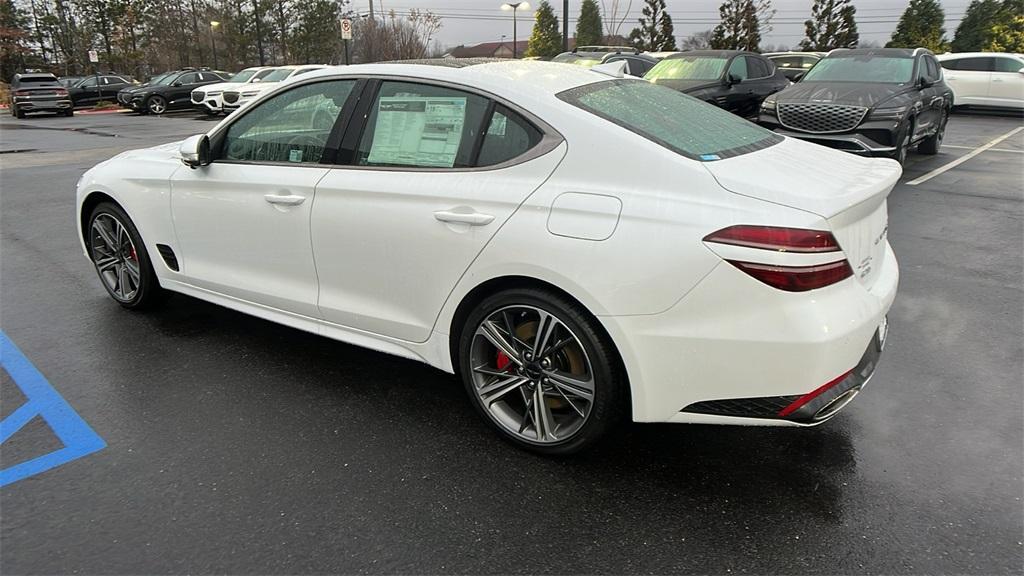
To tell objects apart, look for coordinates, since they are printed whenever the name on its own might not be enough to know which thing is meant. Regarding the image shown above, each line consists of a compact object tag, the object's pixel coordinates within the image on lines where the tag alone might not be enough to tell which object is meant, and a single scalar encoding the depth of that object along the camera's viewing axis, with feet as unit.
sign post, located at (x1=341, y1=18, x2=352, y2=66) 69.77
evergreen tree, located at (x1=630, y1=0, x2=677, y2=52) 153.89
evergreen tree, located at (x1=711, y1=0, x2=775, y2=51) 138.31
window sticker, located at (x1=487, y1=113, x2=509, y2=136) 9.61
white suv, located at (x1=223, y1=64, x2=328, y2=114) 70.95
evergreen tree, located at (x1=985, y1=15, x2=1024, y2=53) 100.89
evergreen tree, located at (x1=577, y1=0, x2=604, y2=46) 230.46
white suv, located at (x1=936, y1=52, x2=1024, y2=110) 60.34
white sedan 7.82
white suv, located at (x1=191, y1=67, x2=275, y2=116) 75.82
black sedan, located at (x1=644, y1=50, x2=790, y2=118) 41.09
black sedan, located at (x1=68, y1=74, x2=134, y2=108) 108.99
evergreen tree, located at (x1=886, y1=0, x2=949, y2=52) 118.01
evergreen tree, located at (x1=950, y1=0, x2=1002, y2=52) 116.06
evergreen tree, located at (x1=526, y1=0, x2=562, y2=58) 214.90
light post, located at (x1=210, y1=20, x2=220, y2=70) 174.56
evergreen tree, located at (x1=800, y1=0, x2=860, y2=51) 133.18
